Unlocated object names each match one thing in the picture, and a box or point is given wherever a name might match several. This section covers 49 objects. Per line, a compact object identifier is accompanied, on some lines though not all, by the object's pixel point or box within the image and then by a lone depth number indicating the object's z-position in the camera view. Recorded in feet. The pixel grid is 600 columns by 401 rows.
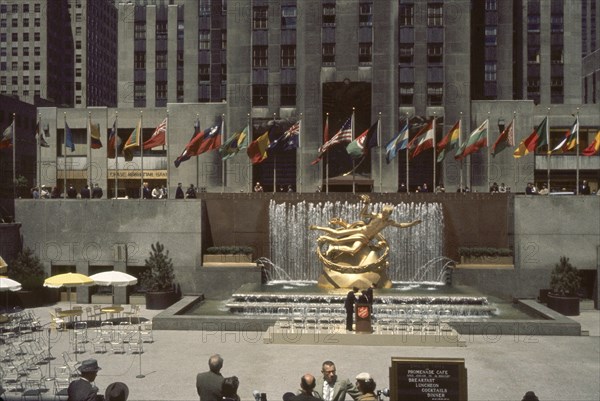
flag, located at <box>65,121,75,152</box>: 131.80
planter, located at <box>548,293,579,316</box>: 108.37
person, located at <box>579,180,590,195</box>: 134.10
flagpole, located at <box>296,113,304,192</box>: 176.67
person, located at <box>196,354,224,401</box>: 40.45
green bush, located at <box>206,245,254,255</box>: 124.88
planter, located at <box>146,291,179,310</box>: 115.03
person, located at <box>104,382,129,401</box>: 36.40
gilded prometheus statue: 113.19
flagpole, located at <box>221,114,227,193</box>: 169.22
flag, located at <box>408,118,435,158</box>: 132.05
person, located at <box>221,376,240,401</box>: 38.65
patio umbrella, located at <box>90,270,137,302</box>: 96.88
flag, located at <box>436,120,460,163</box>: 130.81
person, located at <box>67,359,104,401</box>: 37.24
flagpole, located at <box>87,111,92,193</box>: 130.00
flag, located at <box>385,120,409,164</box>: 133.28
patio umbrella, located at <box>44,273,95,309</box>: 94.07
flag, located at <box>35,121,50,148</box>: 130.81
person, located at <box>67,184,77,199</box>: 136.35
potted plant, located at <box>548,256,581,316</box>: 108.58
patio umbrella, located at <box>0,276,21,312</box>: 88.19
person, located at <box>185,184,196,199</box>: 138.77
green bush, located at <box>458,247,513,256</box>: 121.80
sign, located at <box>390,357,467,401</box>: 41.68
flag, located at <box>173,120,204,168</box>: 128.16
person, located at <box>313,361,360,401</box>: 44.93
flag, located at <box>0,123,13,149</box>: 127.85
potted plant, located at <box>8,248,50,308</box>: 116.98
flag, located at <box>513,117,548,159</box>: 124.36
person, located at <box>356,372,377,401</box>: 38.75
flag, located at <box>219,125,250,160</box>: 131.11
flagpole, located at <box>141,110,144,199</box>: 128.85
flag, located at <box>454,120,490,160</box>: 129.08
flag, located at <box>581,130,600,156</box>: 123.75
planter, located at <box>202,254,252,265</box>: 124.36
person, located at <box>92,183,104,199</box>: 136.26
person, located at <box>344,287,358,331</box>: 86.79
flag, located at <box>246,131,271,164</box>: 130.82
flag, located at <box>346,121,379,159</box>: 130.00
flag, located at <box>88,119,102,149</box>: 129.83
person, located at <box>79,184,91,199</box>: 132.93
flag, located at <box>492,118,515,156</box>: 127.13
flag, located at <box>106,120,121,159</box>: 129.70
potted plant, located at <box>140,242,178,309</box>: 115.14
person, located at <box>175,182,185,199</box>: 135.95
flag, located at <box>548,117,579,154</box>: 124.43
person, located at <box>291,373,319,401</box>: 36.83
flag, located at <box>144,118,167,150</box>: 126.22
